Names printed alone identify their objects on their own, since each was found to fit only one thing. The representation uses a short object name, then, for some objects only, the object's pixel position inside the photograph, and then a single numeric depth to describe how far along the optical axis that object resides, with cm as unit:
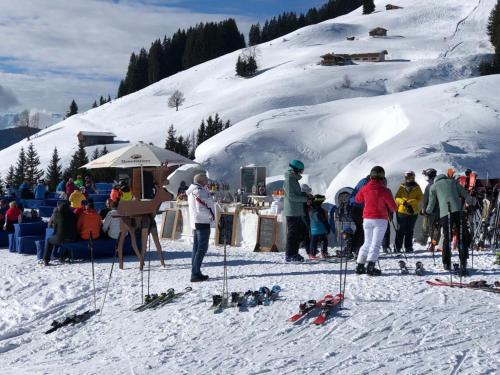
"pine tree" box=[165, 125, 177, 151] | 5814
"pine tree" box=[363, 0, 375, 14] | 12900
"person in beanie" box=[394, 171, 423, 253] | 1100
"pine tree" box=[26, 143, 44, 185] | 5653
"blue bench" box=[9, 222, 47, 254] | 1313
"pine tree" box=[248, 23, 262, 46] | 13866
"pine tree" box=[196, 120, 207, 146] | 6406
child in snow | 1084
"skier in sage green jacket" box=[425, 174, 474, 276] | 841
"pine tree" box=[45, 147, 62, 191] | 4642
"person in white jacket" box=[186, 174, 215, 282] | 890
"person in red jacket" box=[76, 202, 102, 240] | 1152
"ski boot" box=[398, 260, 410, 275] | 866
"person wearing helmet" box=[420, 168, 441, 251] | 948
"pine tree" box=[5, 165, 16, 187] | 5497
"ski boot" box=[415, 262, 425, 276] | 847
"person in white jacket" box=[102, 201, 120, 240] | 1169
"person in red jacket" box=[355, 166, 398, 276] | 823
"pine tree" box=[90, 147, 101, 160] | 6049
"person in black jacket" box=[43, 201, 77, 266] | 1118
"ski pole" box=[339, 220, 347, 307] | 752
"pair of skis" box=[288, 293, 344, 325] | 655
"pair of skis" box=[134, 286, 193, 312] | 774
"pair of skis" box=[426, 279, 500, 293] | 732
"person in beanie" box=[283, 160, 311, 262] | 980
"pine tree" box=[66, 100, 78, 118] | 11781
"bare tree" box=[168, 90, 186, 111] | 9031
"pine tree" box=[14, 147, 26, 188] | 5542
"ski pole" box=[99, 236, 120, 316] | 810
